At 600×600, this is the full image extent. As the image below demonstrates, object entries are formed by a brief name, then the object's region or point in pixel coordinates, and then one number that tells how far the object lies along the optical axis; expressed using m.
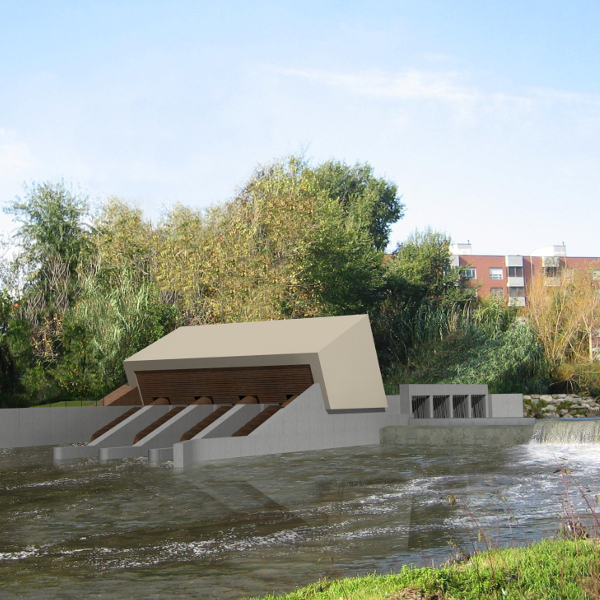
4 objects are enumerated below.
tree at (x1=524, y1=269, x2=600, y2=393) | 37.75
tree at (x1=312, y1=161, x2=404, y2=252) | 54.97
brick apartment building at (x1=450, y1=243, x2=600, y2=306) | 84.75
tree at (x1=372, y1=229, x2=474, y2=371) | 39.50
